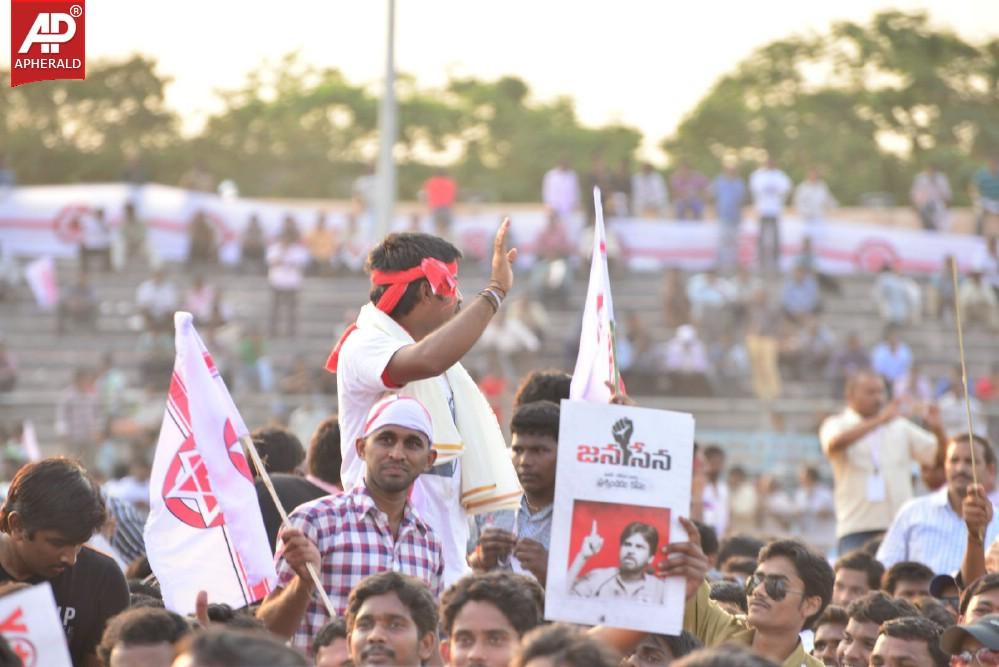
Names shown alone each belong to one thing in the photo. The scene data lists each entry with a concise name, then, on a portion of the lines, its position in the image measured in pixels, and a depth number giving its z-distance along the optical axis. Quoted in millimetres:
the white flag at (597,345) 11562
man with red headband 12914
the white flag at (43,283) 62281
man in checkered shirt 12203
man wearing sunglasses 13148
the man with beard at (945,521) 18891
